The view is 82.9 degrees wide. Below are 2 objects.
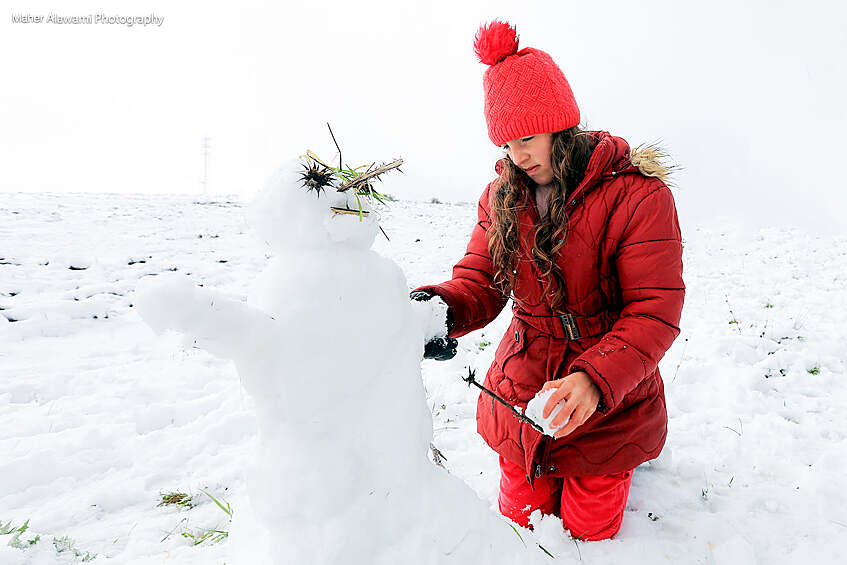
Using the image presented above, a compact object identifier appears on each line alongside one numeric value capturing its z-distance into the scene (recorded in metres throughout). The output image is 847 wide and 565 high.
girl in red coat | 1.84
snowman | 1.00
